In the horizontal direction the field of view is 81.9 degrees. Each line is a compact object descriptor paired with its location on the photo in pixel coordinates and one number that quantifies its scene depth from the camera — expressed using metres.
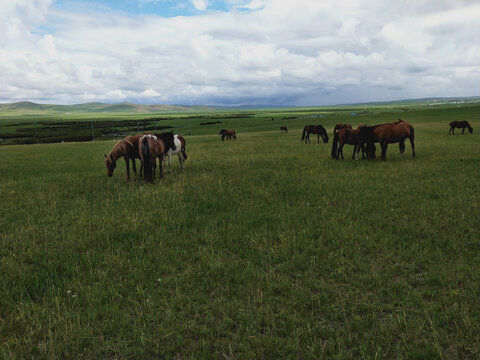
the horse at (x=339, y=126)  24.84
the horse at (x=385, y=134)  14.99
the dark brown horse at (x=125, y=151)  12.66
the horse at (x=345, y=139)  16.30
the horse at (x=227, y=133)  37.48
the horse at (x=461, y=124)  30.97
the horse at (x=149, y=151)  11.71
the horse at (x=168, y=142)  13.34
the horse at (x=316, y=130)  28.67
